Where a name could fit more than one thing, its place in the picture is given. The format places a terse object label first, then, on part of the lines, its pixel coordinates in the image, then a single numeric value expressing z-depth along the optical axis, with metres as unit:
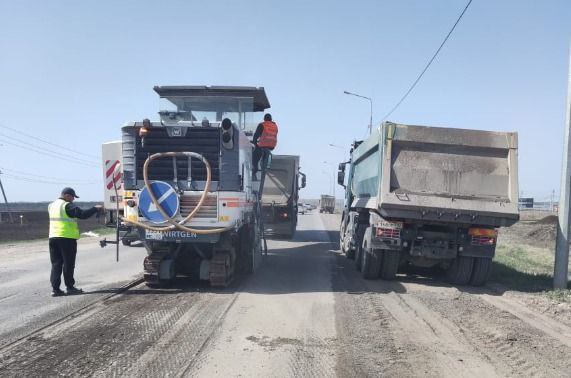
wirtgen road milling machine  8.72
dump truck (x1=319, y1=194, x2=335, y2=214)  64.00
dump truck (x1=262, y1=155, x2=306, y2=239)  19.58
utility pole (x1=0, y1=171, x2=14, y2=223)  40.35
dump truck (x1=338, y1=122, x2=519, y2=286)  9.22
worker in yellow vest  8.55
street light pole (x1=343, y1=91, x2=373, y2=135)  32.31
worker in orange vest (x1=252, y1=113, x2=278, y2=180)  11.09
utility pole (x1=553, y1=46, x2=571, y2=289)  9.38
